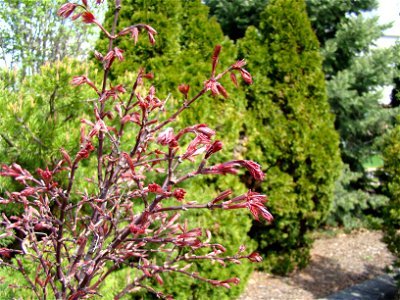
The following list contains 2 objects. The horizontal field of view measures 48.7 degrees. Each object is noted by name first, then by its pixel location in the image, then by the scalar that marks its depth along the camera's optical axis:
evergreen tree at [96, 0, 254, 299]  3.89
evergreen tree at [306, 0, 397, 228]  8.00
